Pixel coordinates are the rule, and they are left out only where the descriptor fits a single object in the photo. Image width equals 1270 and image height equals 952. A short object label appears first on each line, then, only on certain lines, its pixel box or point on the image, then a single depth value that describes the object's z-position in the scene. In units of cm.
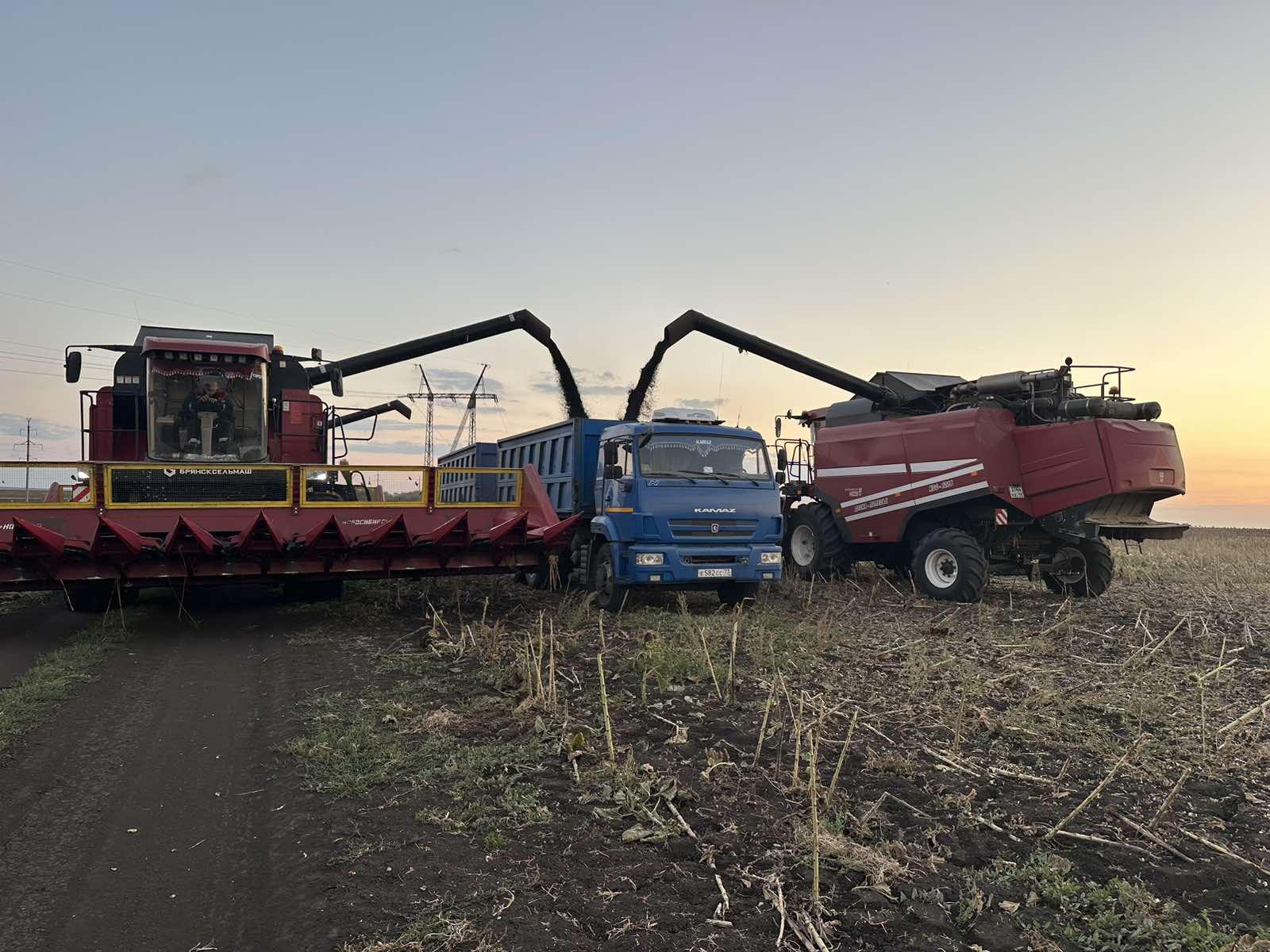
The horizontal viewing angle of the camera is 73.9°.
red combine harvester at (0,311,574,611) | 916
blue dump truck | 1071
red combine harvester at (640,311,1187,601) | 1189
